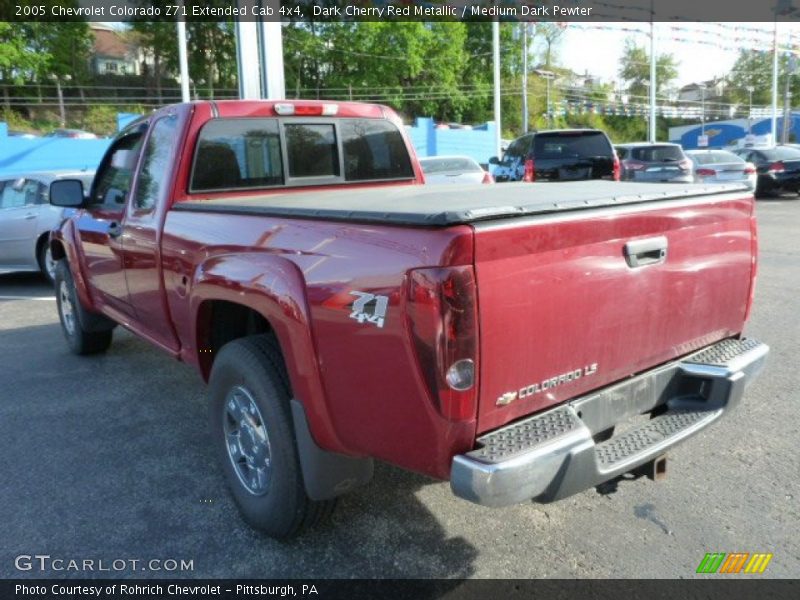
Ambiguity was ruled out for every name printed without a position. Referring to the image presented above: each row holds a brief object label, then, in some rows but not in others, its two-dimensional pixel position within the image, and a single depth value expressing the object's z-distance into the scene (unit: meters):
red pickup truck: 2.14
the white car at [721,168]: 17.41
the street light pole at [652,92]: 34.75
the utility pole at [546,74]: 70.59
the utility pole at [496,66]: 28.64
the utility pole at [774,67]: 39.19
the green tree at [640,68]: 87.44
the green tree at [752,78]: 82.75
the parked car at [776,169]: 19.52
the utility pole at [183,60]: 21.97
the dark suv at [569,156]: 11.98
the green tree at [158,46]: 53.63
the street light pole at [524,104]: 44.28
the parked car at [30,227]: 9.16
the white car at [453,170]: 13.18
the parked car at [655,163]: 15.33
